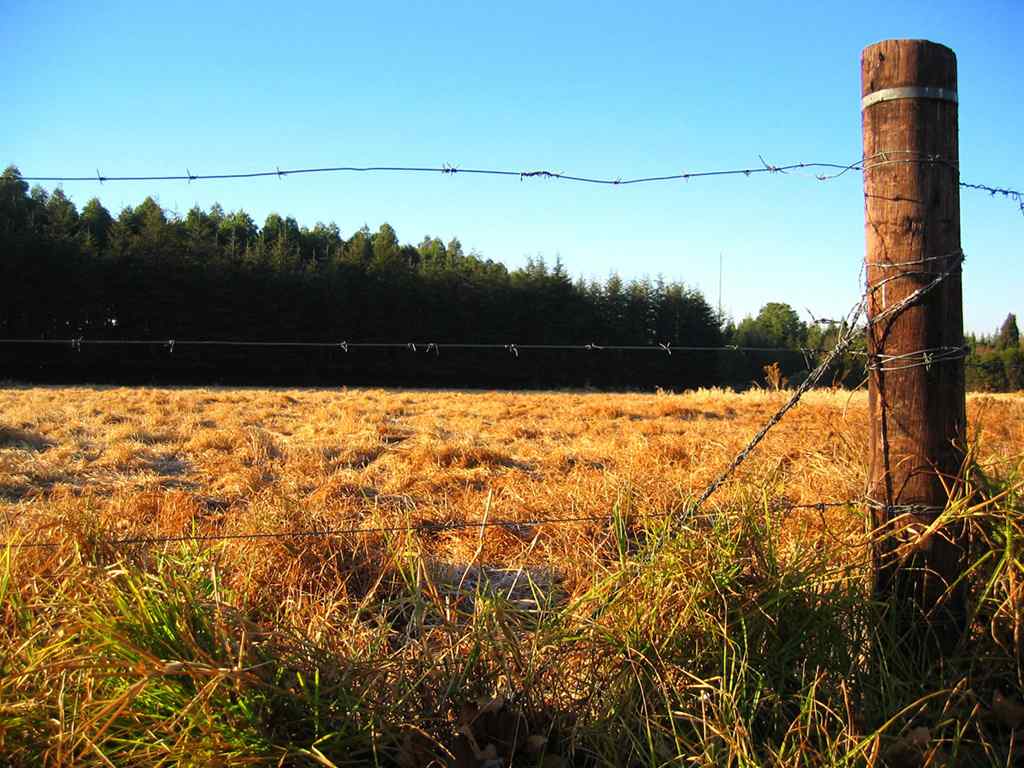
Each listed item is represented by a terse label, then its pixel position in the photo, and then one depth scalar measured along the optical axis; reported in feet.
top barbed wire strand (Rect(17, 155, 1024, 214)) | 9.97
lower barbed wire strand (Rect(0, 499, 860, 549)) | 7.79
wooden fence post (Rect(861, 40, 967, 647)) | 7.59
